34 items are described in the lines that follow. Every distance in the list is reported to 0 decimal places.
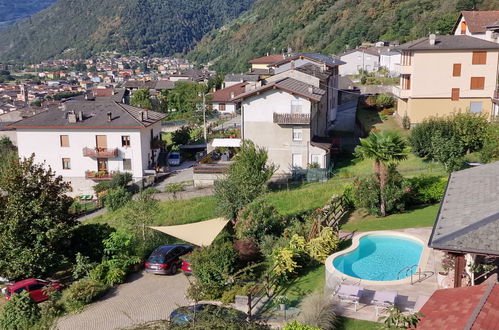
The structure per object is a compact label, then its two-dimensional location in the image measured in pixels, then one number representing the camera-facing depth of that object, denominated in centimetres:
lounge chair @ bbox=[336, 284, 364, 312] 1633
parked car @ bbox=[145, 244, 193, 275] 2242
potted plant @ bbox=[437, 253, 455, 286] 1706
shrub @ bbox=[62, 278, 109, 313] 2006
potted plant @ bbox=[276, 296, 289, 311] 1687
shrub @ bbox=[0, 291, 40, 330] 1717
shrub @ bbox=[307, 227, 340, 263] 2088
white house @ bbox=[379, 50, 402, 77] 7372
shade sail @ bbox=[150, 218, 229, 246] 2277
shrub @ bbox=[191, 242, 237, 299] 1917
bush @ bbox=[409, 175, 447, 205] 2688
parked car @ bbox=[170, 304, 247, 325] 1307
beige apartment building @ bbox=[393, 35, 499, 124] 4088
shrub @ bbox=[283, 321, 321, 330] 1391
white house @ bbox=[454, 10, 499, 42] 5022
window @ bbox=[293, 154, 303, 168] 3984
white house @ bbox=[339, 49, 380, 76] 8175
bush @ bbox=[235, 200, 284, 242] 2295
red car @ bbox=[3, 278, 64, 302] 2081
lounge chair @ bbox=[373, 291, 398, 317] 1584
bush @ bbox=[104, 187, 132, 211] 3812
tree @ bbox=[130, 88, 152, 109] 7990
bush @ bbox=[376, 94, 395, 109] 5312
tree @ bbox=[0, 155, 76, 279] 2231
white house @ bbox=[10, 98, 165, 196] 4725
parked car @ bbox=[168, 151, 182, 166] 5091
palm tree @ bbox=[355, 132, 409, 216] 2473
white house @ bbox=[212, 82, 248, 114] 7501
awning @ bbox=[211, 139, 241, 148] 4453
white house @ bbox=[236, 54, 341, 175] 3928
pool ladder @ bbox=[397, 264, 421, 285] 1852
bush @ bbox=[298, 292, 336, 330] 1498
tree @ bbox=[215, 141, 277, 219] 2627
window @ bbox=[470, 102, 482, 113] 4222
